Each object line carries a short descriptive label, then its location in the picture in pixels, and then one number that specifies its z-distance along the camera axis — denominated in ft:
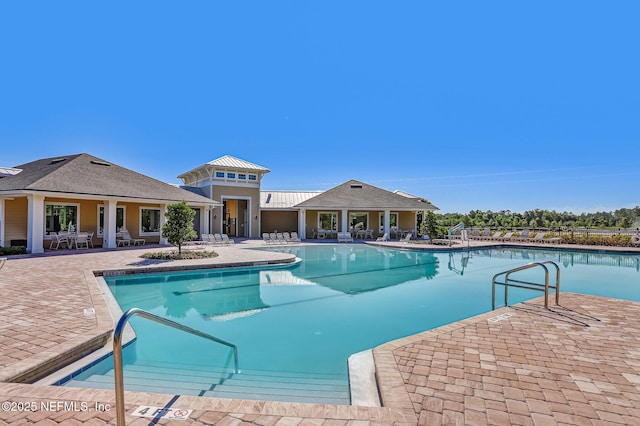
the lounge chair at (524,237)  78.82
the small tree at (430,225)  72.79
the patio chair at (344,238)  77.92
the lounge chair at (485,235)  84.79
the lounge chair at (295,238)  75.82
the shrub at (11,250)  43.94
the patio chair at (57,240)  50.79
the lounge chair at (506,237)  80.18
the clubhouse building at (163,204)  49.60
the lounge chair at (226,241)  67.82
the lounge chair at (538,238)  78.18
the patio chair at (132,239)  57.93
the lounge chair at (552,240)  75.41
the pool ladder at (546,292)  20.03
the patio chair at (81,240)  51.85
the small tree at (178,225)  44.16
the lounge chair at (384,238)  78.43
